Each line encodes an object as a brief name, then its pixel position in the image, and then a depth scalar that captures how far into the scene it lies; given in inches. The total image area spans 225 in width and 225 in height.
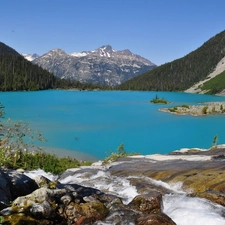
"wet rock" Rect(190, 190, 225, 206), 394.0
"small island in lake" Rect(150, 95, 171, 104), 3839.1
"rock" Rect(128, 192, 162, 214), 379.6
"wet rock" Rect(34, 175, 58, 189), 470.6
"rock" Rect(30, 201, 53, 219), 349.1
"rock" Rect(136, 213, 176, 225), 330.0
